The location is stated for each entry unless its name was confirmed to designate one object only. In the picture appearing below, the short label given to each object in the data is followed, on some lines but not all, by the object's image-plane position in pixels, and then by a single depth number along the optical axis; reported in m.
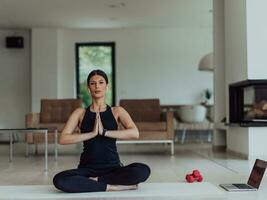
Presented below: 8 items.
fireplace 5.98
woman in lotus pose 3.13
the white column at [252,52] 5.98
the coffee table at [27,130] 5.23
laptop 3.31
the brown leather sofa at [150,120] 7.10
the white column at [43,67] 11.41
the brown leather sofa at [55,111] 7.64
